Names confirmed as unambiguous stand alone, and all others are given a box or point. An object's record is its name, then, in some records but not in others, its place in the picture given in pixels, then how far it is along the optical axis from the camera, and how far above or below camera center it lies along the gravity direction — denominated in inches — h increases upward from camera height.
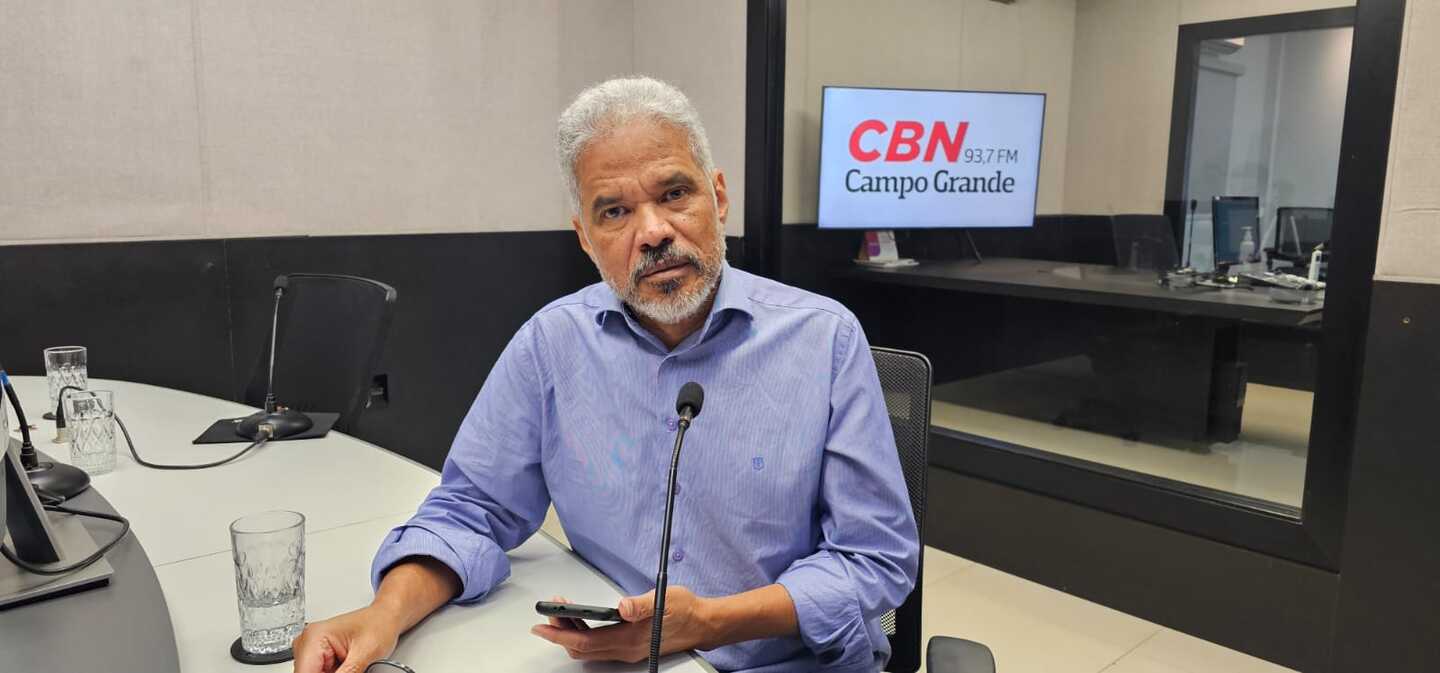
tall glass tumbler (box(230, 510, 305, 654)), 37.0 -15.6
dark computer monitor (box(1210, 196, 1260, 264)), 120.6 -0.7
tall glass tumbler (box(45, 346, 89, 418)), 78.5 -15.3
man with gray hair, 44.9 -11.5
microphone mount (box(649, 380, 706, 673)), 32.4 -9.9
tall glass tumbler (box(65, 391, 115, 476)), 61.6 -16.4
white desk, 38.0 -18.8
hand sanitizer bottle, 118.5 -3.9
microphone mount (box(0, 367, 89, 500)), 52.2 -16.7
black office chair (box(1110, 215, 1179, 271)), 136.9 -4.4
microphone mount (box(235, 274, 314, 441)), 70.2 -17.7
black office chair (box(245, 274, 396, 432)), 82.3 -13.9
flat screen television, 135.3 +8.1
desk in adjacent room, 116.9 -12.4
